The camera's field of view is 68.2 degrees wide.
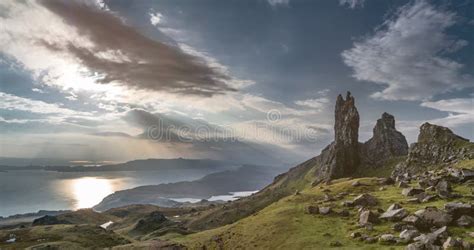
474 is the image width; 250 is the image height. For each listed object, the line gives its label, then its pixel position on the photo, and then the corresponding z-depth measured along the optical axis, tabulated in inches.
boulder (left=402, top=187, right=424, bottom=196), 2945.4
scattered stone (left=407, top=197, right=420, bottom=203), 2677.2
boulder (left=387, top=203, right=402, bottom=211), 2437.1
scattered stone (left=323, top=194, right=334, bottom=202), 3434.1
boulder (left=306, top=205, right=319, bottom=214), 2999.5
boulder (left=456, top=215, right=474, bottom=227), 1991.6
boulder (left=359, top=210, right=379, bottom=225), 2358.5
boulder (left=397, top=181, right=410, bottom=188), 3446.4
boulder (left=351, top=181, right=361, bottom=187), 4133.9
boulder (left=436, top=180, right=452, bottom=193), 2789.4
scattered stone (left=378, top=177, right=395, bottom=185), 3964.3
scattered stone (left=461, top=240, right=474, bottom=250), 1648.6
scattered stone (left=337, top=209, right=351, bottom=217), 2763.5
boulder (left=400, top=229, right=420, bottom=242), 1913.1
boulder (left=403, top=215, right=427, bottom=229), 2079.2
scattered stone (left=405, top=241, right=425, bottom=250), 1705.2
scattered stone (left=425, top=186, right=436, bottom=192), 2898.6
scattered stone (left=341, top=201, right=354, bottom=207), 2996.6
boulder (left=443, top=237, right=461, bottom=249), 1660.9
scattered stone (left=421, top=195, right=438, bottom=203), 2643.7
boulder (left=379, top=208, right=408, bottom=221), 2284.7
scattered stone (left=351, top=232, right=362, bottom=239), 2182.6
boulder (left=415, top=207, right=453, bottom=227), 2050.6
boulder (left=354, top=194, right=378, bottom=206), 2920.8
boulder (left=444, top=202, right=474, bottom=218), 2110.0
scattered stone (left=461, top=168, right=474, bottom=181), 3038.9
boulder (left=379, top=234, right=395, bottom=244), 1946.9
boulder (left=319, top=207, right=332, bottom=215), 2891.2
